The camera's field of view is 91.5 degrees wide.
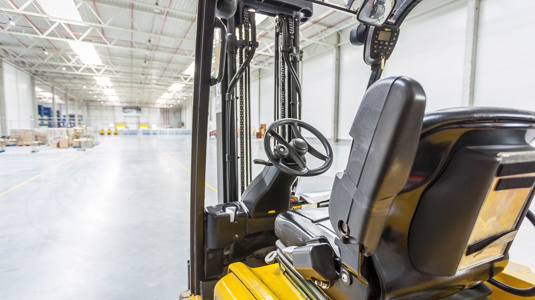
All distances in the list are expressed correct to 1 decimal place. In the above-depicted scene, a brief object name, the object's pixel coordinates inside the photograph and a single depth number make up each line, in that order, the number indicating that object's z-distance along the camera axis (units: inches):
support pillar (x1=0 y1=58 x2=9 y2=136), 618.5
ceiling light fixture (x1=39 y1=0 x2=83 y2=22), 362.4
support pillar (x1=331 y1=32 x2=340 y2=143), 535.8
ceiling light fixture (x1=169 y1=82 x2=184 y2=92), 1038.5
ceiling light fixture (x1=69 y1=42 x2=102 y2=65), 544.4
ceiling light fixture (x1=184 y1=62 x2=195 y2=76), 748.9
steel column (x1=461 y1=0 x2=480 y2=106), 301.7
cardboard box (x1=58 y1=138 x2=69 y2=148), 590.2
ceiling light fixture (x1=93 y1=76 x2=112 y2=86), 908.3
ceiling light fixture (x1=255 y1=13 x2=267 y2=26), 391.7
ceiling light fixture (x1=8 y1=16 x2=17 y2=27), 418.0
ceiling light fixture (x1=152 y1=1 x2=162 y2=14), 429.1
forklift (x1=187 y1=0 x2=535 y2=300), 28.0
